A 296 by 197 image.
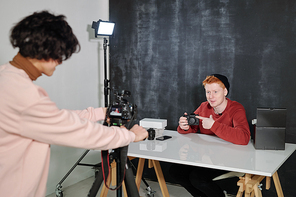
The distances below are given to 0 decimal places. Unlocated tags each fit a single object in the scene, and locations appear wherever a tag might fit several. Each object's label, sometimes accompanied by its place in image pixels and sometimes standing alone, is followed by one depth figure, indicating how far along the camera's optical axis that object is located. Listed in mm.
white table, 1788
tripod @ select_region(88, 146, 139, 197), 1523
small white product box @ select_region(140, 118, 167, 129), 2389
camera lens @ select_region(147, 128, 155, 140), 2168
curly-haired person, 1015
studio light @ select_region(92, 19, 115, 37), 3208
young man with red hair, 2258
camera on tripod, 1507
